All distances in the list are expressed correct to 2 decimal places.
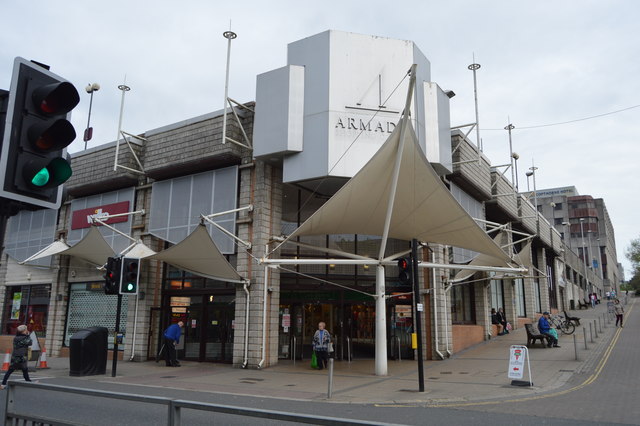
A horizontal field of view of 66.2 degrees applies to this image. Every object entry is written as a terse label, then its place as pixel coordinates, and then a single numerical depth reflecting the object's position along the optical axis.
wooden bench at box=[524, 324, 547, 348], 20.17
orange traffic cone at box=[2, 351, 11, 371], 15.23
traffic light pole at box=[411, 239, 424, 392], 11.66
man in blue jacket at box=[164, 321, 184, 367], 17.89
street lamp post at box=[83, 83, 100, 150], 26.48
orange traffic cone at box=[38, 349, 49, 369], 17.27
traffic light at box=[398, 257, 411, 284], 12.48
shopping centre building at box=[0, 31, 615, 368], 17.22
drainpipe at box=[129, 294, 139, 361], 20.07
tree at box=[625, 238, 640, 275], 87.64
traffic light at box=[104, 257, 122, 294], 14.83
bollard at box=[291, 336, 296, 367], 18.70
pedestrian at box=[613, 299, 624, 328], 26.16
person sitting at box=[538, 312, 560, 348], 20.06
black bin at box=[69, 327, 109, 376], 15.16
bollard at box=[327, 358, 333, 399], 10.91
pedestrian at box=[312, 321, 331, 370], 16.73
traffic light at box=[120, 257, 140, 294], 14.92
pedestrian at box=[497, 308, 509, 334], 26.28
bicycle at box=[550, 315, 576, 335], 24.76
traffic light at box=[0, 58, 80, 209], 3.54
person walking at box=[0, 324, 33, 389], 12.16
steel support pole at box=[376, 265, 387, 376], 14.92
